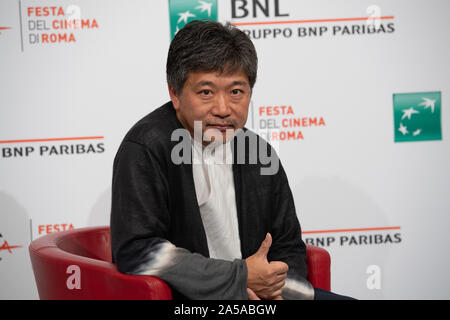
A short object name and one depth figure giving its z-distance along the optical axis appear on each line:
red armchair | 3.31
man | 3.34
